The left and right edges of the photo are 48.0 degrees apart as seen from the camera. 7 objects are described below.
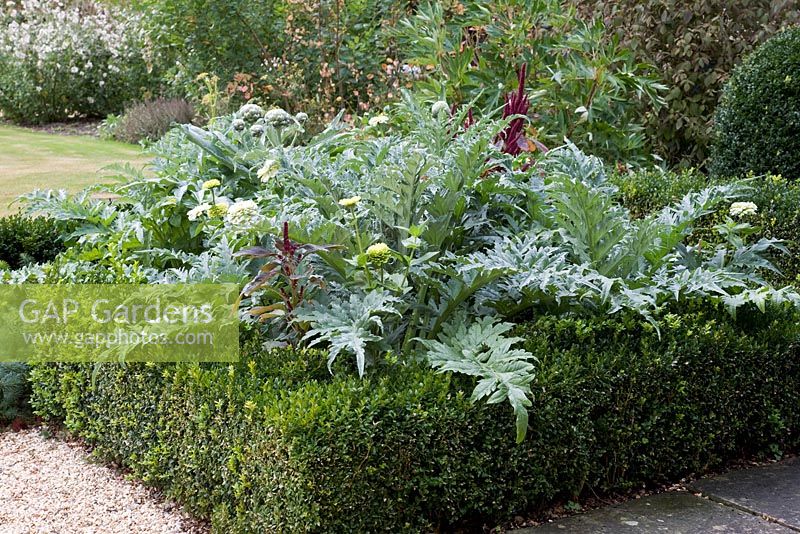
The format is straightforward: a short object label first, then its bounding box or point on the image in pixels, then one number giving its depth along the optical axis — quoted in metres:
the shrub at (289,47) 10.17
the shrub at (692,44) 7.02
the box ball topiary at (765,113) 5.44
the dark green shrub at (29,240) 5.35
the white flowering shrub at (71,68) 13.74
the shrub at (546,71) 6.12
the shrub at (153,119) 11.70
